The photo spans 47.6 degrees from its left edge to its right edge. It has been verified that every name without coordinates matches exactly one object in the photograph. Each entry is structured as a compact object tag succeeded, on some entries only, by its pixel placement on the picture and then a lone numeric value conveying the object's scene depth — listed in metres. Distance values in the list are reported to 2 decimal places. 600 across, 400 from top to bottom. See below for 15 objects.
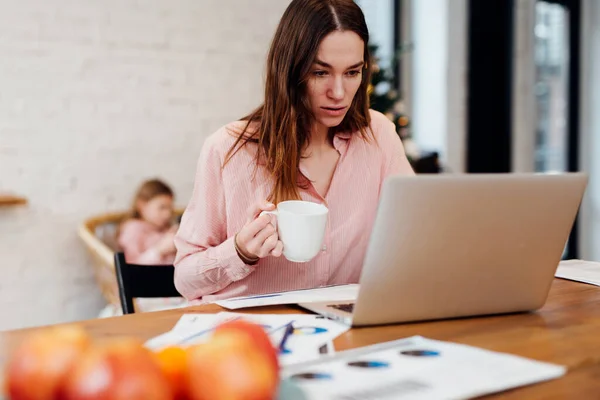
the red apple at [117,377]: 0.41
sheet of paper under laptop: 1.04
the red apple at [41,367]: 0.44
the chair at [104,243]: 2.61
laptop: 0.85
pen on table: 0.81
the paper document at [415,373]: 0.62
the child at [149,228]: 2.83
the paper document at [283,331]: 0.79
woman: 1.36
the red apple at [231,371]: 0.44
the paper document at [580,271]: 1.30
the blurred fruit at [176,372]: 0.47
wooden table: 0.72
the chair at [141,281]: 1.37
